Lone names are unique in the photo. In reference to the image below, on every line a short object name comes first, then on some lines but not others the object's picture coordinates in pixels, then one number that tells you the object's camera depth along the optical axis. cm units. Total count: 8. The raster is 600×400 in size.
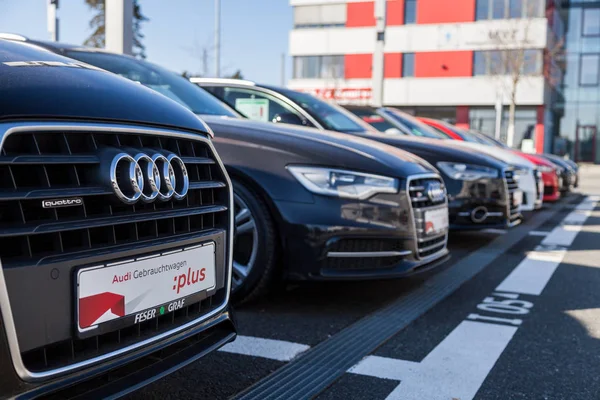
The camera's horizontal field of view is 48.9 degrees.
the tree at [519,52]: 3272
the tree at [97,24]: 4434
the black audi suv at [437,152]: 567
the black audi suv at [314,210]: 353
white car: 779
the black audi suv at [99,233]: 154
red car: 1063
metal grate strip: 258
